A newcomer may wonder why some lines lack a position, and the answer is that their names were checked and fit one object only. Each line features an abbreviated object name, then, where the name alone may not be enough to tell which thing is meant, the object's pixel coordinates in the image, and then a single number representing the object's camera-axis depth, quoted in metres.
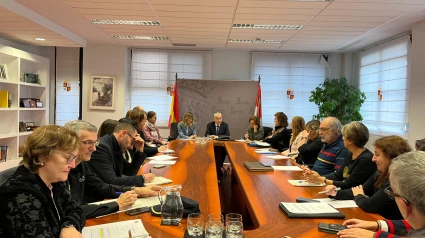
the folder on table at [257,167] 3.42
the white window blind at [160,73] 8.62
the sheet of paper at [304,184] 2.75
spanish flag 8.30
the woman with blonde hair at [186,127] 7.15
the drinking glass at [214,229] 1.50
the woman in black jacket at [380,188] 2.03
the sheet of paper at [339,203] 2.18
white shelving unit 6.32
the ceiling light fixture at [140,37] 7.25
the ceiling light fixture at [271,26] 5.95
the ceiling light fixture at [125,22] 5.92
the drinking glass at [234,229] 1.51
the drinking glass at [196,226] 1.56
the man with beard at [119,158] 2.65
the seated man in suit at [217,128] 7.54
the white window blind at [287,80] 8.69
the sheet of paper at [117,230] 1.59
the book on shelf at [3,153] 6.38
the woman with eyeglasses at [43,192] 1.32
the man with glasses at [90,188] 1.91
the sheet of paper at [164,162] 3.70
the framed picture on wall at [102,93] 8.29
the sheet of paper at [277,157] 4.38
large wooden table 1.73
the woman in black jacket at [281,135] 6.27
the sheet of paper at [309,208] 1.98
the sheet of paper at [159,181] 2.67
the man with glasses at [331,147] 3.46
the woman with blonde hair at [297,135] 4.95
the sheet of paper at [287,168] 3.52
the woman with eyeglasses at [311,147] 4.27
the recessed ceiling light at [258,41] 7.34
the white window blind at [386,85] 6.43
